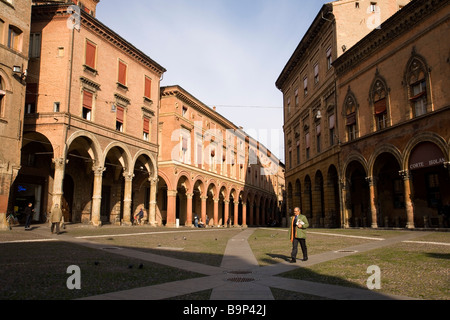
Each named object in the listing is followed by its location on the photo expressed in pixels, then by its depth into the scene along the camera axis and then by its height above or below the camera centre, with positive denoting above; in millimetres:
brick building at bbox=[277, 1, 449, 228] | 19922 +6837
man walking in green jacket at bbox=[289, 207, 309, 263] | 9719 -467
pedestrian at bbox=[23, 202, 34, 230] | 20200 +268
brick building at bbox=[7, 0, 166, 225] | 24734 +7669
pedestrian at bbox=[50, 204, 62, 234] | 18688 +34
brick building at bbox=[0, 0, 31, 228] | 20391 +7537
